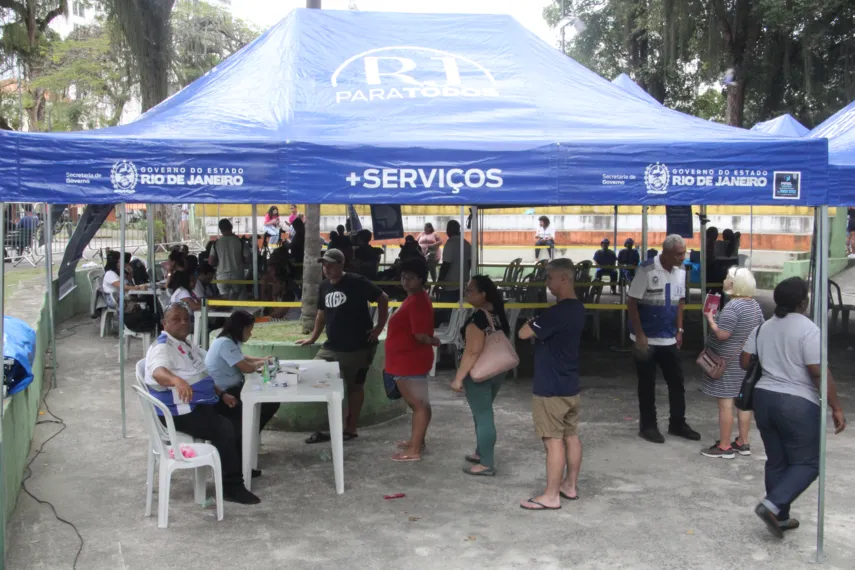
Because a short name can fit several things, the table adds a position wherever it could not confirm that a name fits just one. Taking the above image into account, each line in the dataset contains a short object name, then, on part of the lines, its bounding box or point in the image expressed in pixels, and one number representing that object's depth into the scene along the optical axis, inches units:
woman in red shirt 245.6
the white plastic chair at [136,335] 414.9
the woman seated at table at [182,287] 418.9
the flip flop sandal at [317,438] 278.8
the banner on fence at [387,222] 558.9
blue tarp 231.9
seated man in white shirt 211.0
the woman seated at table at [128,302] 434.9
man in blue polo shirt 211.2
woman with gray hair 250.4
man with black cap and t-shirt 267.3
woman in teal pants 229.8
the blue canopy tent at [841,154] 264.7
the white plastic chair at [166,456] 205.3
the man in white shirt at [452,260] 493.0
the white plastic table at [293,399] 225.6
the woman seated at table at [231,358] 232.8
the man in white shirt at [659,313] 274.2
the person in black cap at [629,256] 647.8
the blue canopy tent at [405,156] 184.7
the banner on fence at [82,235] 364.5
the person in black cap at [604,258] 673.0
